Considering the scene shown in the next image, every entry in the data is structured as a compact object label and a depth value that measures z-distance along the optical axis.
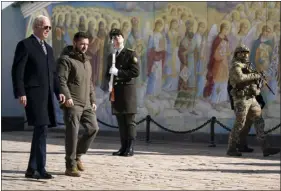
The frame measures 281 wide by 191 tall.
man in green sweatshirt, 12.96
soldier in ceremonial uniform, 16.67
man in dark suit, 12.30
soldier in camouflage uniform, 16.98
